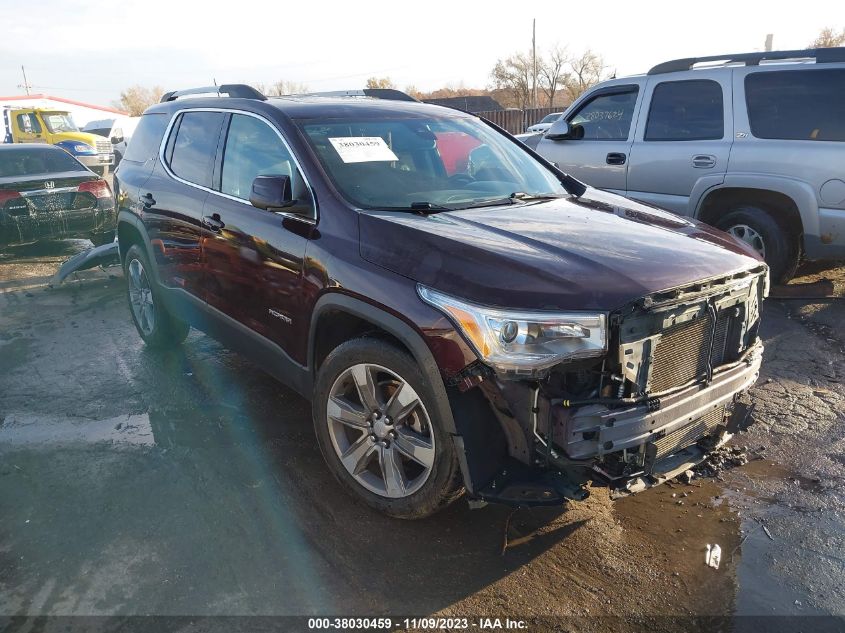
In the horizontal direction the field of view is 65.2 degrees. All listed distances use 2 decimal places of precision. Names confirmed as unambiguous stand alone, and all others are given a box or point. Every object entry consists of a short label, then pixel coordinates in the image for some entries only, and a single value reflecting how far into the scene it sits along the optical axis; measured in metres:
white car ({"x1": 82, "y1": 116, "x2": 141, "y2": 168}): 28.95
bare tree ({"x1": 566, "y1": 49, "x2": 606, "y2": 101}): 59.78
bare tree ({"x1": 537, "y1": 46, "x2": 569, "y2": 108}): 59.16
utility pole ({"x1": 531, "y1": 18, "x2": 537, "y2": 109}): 54.38
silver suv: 5.84
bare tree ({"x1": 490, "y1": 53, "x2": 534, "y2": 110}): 57.34
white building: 48.41
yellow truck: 21.05
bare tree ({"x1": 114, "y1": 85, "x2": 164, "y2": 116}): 87.38
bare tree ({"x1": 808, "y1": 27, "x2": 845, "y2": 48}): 46.69
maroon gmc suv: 2.53
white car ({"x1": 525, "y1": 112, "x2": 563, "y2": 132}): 22.72
